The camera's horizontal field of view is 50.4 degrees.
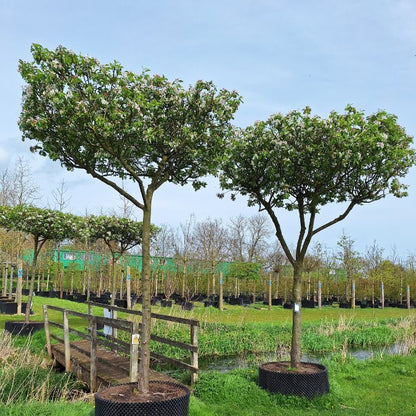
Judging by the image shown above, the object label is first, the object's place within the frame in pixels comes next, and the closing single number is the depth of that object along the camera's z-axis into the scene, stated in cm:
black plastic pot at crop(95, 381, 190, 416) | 405
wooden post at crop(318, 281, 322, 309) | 2227
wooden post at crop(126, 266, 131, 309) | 1525
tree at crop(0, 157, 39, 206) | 1904
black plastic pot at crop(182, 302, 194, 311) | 1772
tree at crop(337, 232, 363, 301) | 2592
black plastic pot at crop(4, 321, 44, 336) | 1062
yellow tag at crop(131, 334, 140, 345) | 513
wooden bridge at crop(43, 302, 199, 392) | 609
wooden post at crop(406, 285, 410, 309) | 2601
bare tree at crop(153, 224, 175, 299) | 2565
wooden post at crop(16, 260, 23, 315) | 1424
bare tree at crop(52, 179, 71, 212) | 2183
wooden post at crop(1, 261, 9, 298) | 2022
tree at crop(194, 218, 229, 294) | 2502
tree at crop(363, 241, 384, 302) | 2787
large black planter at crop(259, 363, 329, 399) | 589
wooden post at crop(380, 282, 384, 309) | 2475
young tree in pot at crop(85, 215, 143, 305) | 1441
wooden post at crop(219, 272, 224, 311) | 1855
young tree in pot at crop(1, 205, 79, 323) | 1148
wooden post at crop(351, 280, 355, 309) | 2352
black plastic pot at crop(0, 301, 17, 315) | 1466
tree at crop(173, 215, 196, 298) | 2245
